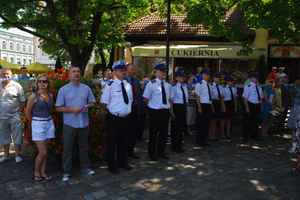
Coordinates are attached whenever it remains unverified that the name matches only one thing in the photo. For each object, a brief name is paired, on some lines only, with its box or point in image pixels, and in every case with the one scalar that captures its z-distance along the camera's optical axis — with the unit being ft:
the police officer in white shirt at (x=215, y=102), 25.29
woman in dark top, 14.97
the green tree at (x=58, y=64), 93.04
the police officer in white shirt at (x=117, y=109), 16.48
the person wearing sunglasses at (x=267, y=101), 27.66
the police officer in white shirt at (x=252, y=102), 25.94
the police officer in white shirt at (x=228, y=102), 26.35
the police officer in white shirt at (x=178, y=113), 21.53
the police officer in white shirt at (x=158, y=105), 19.16
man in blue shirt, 15.24
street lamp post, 24.92
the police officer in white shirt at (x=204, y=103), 23.43
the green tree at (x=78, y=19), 41.46
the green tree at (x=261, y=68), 45.60
